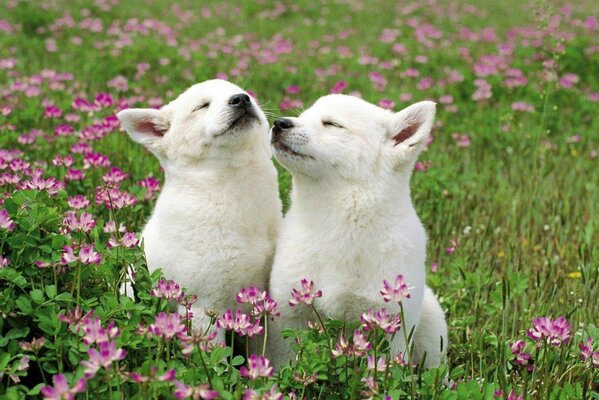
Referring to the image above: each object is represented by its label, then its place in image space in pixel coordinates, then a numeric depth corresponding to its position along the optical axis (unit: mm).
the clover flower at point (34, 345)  2516
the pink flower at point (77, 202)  3480
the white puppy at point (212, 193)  3562
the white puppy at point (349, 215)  3361
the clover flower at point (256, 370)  2521
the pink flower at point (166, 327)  2422
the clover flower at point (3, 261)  2873
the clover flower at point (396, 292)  2666
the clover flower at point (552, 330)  2803
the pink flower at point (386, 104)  5634
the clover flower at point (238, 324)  2752
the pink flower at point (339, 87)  5910
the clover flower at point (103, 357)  2252
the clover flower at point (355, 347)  2637
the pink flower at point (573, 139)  7097
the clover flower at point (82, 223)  3152
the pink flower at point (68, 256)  2809
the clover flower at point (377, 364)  2666
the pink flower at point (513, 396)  2701
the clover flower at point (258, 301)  2844
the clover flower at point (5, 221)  2920
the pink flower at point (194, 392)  2199
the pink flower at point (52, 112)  5809
